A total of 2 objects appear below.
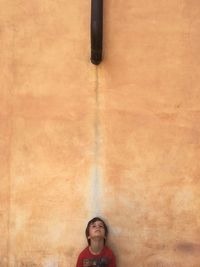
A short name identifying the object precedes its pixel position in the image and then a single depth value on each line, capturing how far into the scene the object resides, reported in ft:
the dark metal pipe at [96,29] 10.13
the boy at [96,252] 9.94
